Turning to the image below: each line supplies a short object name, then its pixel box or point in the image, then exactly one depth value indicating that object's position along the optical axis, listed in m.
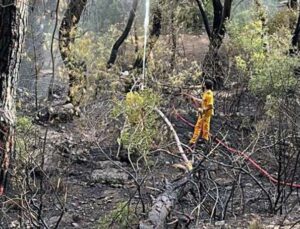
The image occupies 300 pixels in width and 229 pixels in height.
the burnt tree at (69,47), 12.50
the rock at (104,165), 10.70
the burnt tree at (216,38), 14.34
